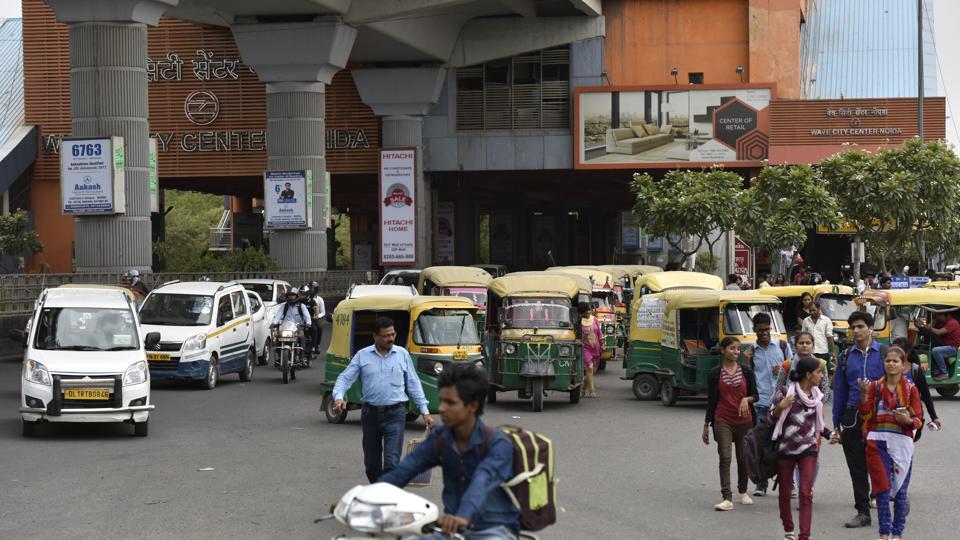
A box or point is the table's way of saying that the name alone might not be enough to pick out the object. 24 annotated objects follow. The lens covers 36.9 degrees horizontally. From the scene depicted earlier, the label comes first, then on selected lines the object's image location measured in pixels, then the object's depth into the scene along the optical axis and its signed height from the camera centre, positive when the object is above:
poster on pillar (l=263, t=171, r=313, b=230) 46.07 +1.40
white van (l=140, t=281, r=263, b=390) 24.36 -1.50
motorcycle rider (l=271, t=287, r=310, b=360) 27.31 -1.30
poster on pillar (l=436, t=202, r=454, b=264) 67.81 +0.73
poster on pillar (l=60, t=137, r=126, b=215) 33.22 +1.63
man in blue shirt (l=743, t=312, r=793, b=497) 13.52 -1.18
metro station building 53.28 +5.41
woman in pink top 24.38 -1.78
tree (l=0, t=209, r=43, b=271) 57.38 +0.36
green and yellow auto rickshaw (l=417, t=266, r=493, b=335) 31.17 -0.88
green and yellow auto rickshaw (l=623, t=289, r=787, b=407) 22.06 -1.48
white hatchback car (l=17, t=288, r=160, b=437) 17.47 -1.45
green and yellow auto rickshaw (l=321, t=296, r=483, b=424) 20.03 -1.33
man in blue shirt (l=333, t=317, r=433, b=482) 11.22 -1.19
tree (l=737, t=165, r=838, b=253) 44.81 +1.05
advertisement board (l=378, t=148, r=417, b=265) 54.69 +1.36
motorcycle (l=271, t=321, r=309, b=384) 26.67 -1.97
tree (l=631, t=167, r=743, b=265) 48.44 +1.28
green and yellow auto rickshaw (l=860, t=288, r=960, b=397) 23.98 -1.28
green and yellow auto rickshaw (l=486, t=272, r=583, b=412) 22.16 -1.49
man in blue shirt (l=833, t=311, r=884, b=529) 11.67 -1.28
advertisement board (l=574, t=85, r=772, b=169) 54.88 +4.40
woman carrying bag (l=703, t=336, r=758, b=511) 12.66 -1.45
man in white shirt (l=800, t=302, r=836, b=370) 21.81 -1.38
